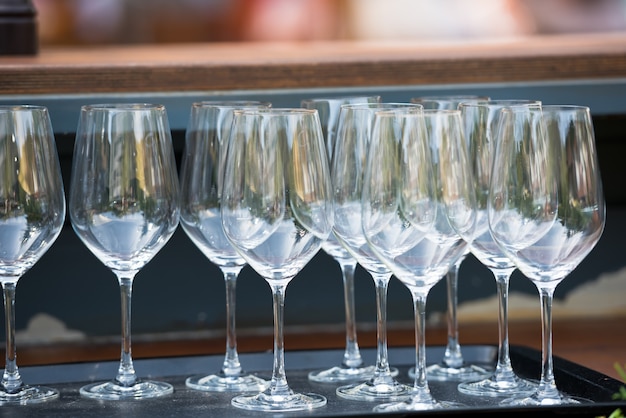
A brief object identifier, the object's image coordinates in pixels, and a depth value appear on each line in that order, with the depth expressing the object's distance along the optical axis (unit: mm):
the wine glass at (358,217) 1883
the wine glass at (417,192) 1829
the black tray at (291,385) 1877
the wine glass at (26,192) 1896
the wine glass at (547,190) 1846
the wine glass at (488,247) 1961
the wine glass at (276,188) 1849
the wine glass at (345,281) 2040
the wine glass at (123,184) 1905
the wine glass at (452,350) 2045
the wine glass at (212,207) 1969
